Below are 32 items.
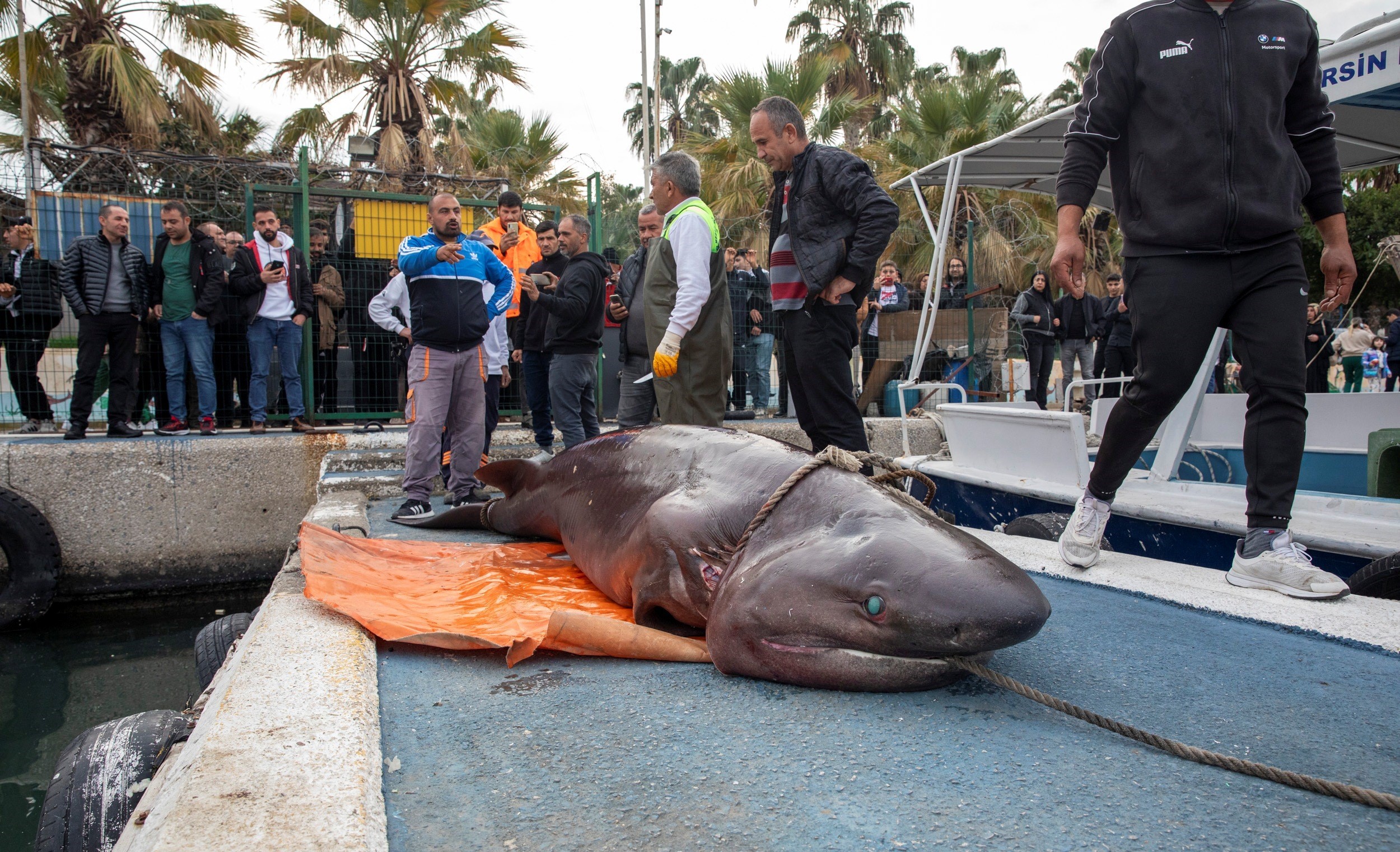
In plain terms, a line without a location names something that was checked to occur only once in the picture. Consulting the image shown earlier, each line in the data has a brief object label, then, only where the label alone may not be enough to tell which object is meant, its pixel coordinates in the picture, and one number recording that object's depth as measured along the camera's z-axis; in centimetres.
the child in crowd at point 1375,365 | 1700
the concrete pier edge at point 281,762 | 134
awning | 368
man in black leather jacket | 398
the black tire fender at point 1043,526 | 459
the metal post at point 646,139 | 2036
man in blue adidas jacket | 516
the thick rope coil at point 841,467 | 245
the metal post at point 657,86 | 2118
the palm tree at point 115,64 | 1320
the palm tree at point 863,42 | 3350
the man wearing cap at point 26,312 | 743
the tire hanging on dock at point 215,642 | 387
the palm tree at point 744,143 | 1977
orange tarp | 244
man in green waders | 453
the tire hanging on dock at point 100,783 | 205
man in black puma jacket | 284
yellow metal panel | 912
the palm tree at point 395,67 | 1564
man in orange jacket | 730
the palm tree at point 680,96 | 4469
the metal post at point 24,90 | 1329
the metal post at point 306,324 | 838
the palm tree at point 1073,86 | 2666
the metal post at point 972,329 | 1044
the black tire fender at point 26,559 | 605
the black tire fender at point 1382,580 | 299
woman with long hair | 1026
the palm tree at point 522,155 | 2311
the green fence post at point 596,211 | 894
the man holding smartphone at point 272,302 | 771
